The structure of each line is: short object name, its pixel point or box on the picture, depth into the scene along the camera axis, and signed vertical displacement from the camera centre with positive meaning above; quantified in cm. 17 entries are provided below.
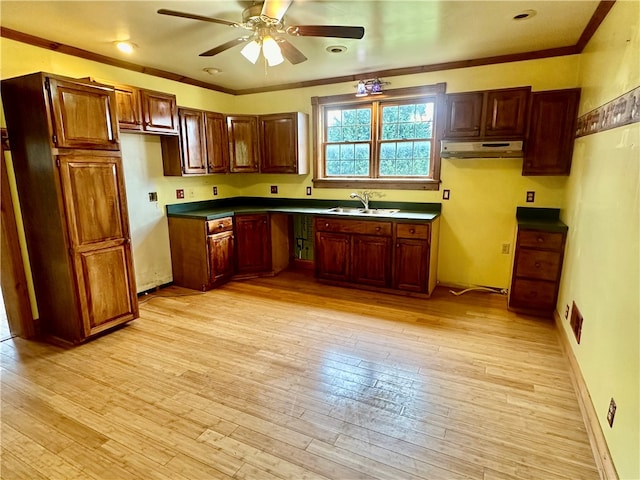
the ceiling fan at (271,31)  220 +100
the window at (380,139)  401 +47
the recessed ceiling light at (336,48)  317 +119
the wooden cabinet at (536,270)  316 -87
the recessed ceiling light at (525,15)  250 +118
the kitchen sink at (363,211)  411 -40
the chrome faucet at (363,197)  434 -24
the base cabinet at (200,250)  407 -86
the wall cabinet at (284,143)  446 +45
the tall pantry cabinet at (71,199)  256 -16
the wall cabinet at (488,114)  338 +63
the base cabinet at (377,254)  373 -86
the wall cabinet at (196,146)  404 +39
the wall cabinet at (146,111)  341 +70
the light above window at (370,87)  404 +105
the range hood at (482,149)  339 +28
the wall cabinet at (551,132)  317 +42
